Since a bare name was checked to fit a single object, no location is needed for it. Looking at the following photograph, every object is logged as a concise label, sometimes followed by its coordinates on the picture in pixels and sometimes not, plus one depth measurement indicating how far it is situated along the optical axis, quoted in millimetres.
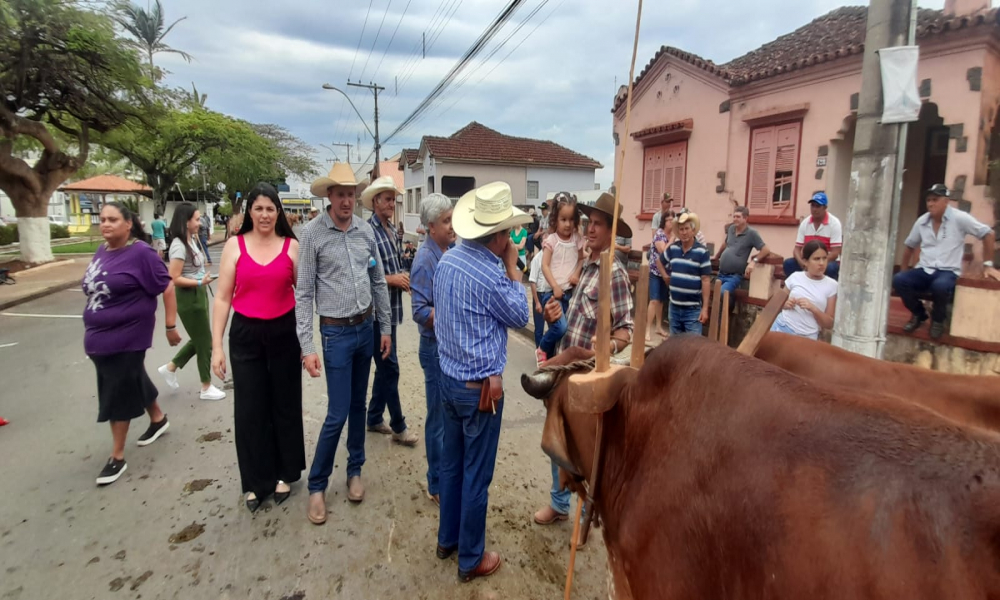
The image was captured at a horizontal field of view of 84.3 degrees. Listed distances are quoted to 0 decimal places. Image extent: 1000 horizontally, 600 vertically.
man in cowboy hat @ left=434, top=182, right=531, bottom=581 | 2672
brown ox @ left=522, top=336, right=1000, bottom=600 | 916
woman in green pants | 5090
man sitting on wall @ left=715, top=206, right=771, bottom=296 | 6707
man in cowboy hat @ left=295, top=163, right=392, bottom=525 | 3324
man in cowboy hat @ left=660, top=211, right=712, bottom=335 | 5805
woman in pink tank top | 3352
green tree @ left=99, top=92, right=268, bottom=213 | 27095
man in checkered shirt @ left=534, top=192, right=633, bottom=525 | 3051
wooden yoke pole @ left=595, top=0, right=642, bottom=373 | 1518
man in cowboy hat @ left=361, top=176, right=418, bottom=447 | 4293
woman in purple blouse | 3793
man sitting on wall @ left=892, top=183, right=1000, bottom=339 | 5168
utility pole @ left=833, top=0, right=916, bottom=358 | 3934
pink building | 7723
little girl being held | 5340
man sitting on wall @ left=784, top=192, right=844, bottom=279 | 6289
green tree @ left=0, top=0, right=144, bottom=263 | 14125
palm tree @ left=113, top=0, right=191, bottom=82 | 36481
